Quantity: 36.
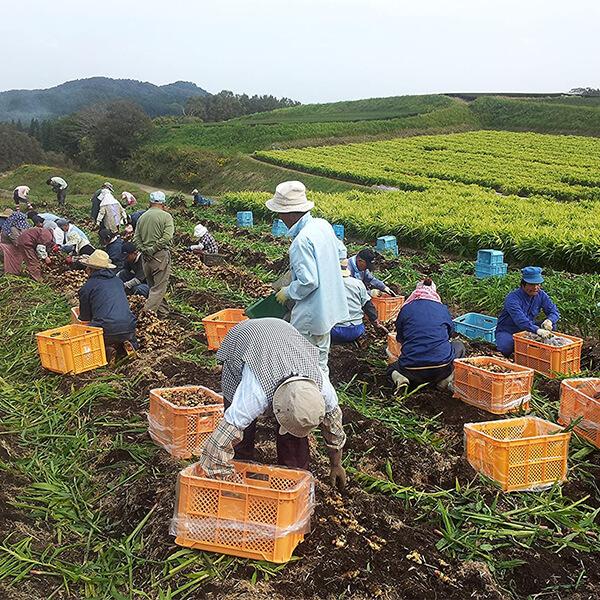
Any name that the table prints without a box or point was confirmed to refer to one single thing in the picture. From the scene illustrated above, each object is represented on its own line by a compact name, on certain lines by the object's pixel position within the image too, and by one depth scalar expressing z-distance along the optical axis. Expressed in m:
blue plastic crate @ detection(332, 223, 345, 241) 13.46
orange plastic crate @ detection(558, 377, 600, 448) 4.32
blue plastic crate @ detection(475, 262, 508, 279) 9.41
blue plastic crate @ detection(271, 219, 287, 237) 14.70
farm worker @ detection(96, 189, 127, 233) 11.59
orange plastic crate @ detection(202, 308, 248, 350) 6.18
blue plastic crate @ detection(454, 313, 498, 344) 6.91
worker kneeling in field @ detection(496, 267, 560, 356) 5.88
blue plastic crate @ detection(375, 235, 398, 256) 11.85
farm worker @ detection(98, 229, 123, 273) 8.88
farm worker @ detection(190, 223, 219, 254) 11.56
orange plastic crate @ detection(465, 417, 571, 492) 3.73
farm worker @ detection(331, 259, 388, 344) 6.20
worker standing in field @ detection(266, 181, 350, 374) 4.18
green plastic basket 4.51
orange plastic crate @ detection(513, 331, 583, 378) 5.49
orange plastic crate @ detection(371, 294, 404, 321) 7.35
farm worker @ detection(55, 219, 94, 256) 10.52
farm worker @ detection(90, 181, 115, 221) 12.40
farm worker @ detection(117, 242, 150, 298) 8.23
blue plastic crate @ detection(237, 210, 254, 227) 16.50
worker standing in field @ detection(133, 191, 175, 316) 7.54
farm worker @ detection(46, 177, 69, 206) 16.93
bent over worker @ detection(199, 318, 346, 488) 2.86
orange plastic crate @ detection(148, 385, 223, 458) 4.08
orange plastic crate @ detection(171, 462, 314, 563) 3.02
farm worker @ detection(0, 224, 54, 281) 9.59
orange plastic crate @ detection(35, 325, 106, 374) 5.66
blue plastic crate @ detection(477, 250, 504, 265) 9.38
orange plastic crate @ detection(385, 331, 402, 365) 5.80
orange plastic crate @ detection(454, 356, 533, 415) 4.71
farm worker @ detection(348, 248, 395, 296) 6.80
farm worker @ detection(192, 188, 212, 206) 20.06
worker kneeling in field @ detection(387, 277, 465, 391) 5.10
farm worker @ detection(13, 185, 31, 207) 12.85
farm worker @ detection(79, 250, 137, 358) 5.96
